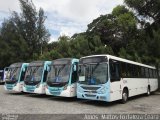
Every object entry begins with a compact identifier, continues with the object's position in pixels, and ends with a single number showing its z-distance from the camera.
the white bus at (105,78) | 6.93
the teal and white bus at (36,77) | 8.88
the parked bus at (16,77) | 9.77
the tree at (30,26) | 23.52
